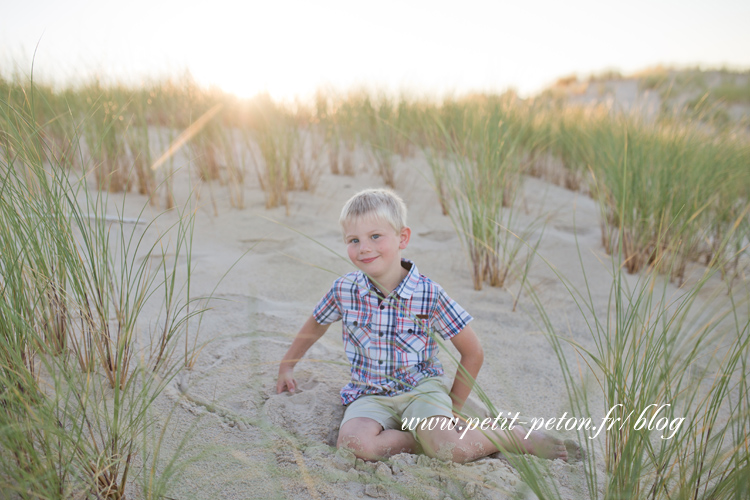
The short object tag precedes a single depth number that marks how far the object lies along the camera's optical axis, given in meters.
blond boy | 1.63
